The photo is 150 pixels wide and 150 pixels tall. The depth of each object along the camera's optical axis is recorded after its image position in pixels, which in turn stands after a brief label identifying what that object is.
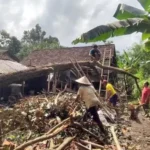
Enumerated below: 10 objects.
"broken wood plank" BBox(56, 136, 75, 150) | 1.95
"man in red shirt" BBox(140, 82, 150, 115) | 5.81
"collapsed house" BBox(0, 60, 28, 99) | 9.28
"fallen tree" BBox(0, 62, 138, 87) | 4.80
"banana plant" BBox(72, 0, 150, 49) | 3.85
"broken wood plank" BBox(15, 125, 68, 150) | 1.82
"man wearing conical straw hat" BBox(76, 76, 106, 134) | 4.04
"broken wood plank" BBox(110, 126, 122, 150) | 2.63
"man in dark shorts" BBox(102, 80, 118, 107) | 5.76
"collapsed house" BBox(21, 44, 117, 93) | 10.55
